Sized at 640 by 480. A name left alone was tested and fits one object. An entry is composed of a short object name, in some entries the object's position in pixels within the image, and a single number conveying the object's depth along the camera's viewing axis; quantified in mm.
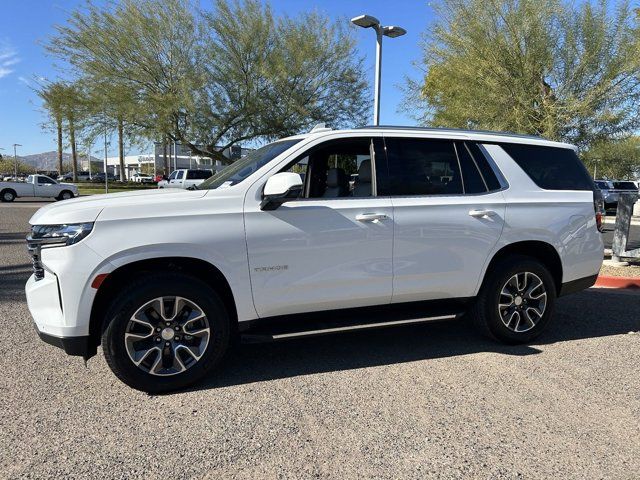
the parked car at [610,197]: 22491
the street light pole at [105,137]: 22602
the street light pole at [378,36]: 11805
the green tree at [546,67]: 8977
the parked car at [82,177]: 68000
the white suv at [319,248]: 3422
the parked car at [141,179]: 71369
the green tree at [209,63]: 20500
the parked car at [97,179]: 68562
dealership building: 102000
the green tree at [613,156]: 10172
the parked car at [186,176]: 29069
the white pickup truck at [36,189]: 27656
